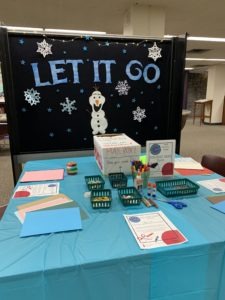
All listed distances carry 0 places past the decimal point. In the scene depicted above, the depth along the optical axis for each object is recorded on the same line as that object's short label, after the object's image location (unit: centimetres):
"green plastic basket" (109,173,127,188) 139
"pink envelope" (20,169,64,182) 154
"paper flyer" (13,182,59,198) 131
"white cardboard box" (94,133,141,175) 154
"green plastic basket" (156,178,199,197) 128
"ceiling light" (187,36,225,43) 555
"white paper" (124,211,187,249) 88
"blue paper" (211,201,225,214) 113
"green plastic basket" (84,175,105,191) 135
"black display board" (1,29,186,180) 207
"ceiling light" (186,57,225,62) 850
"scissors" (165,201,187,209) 115
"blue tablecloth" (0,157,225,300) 77
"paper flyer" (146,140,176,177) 149
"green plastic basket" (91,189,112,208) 115
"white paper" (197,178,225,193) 136
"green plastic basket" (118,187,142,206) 116
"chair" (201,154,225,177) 206
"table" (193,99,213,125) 951
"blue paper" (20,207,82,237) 95
